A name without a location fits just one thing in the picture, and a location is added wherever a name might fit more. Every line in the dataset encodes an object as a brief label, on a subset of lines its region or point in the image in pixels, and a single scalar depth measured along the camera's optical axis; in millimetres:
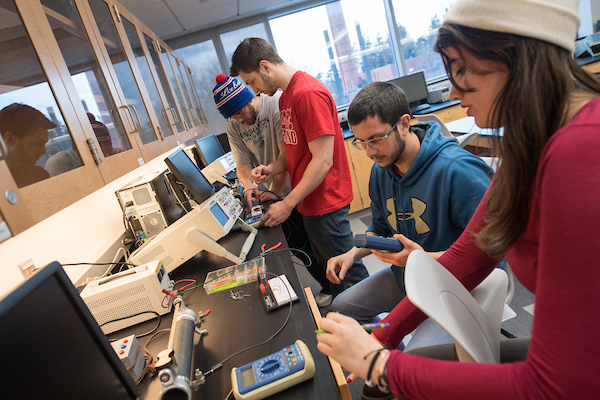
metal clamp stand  698
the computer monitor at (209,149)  3131
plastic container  1246
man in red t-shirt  1587
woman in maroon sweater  430
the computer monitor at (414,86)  4340
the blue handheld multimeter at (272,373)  708
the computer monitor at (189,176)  1511
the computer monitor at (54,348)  458
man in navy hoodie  1117
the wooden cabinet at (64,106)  876
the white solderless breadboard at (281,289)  1034
